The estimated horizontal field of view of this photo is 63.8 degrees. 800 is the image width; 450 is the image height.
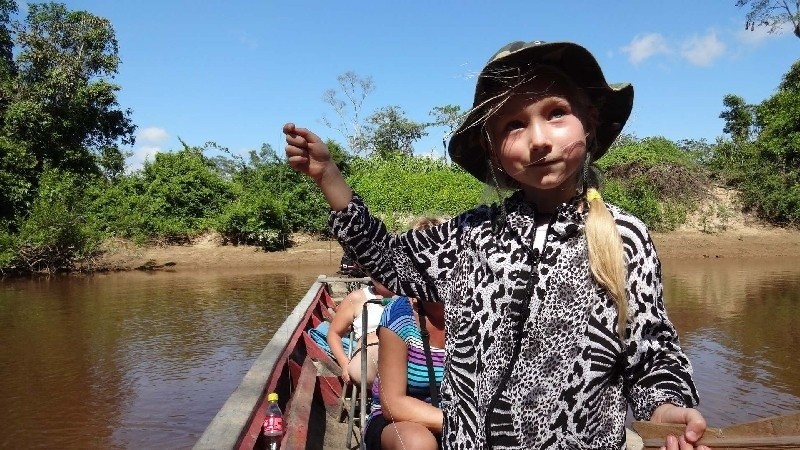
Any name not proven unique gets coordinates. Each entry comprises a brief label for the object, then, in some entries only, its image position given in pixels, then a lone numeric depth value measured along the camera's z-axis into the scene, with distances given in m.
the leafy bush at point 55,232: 17.02
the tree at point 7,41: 20.36
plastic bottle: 2.96
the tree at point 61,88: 19.34
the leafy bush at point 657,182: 21.16
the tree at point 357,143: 38.06
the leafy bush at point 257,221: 20.58
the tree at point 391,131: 37.84
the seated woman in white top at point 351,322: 3.90
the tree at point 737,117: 28.62
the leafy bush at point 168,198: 20.66
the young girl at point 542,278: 1.17
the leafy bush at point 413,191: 19.12
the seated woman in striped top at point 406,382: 2.18
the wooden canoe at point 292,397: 2.64
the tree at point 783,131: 20.50
